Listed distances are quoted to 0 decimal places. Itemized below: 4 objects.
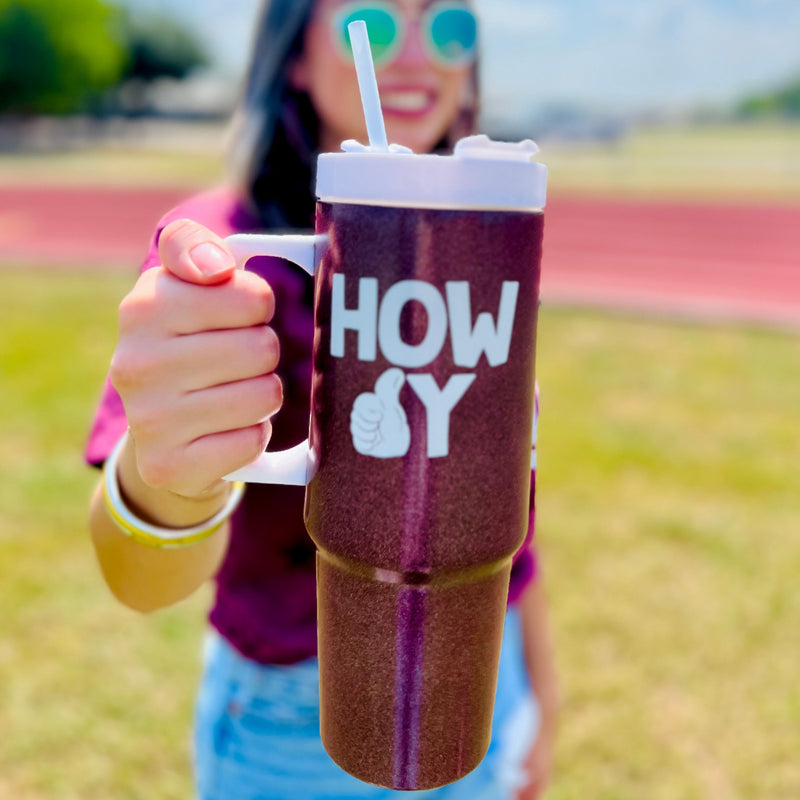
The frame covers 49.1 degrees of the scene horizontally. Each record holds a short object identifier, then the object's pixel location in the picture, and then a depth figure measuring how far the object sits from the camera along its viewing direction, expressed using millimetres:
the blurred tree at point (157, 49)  52062
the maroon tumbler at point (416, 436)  555
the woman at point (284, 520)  851
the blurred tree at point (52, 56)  39469
